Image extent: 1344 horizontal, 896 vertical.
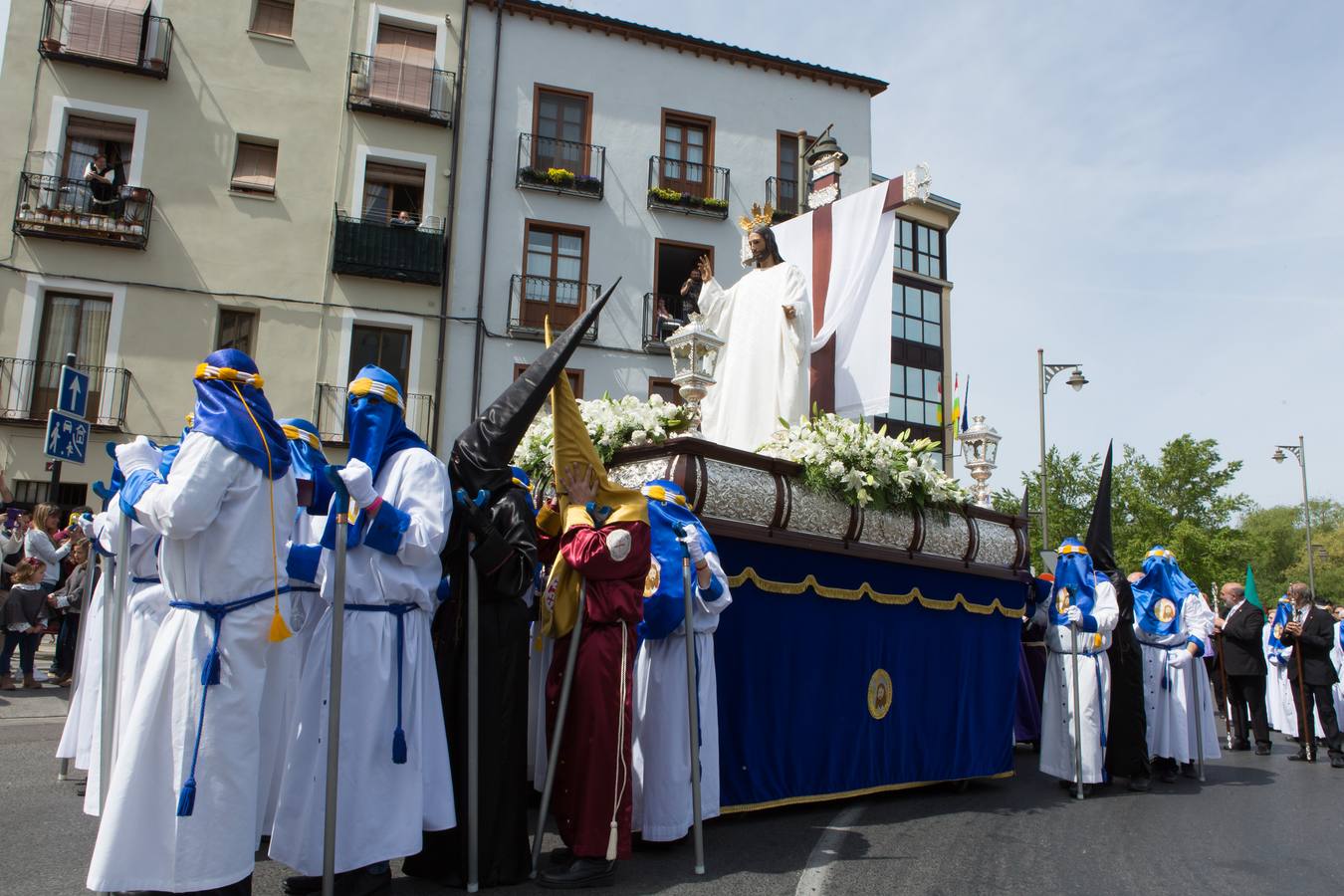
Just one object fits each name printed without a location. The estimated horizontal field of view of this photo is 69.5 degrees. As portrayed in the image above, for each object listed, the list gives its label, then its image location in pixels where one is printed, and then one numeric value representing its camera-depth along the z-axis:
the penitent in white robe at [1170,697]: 8.65
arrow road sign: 8.30
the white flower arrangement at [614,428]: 6.32
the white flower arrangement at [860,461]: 6.38
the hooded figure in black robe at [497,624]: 4.25
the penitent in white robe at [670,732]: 4.98
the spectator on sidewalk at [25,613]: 9.37
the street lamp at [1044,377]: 22.42
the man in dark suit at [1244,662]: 11.30
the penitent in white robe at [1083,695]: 7.43
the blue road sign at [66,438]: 7.86
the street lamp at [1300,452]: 33.94
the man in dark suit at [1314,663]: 10.80
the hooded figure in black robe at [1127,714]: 7.81
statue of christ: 7.91
